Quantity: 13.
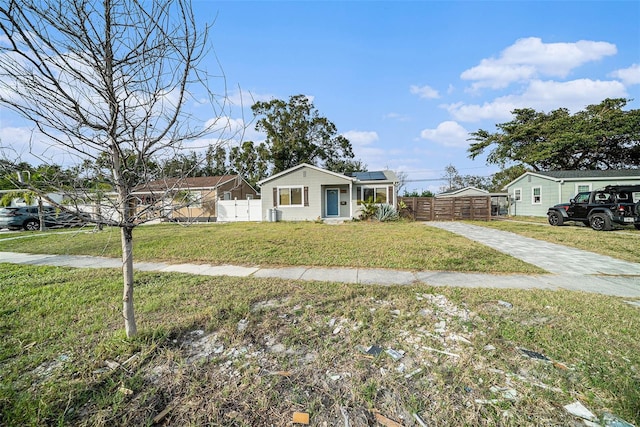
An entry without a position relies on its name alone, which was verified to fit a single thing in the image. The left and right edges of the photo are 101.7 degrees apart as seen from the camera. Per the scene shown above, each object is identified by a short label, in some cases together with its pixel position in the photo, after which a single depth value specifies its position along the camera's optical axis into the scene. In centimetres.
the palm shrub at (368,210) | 1645
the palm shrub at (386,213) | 1605
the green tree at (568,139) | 2295
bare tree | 196
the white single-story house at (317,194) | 1781
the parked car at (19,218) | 1474
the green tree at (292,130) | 2850
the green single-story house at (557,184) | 1834
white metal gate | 1972
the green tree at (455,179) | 4728
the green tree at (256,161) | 2788
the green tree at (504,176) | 3331
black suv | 1071
